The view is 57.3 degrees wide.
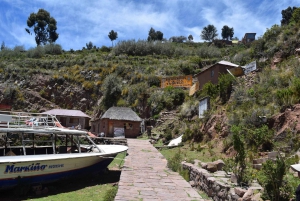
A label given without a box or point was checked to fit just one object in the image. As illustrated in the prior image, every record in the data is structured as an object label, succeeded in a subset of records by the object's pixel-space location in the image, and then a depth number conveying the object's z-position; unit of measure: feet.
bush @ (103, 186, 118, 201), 25.30
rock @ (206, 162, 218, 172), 28.78
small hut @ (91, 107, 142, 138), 91.55
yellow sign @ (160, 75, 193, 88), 113.70
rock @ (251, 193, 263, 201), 17.61
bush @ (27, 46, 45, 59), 185.16
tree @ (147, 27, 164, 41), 283.18
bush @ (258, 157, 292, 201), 16.90
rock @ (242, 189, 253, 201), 18.07
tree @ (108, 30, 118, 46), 275.18
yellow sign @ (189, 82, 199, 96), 94.00
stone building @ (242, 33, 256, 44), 235.20
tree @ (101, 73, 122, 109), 125.49
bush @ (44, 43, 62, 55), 197.67
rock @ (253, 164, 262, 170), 27.46
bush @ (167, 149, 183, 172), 34.38
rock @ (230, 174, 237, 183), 23.36
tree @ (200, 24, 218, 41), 288.30
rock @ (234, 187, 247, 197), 19.38
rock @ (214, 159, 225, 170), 29.73
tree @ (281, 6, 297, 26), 197.46
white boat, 29.71
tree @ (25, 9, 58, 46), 251.80
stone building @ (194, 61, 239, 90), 79.92
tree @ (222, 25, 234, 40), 293.43
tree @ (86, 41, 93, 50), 251.21
